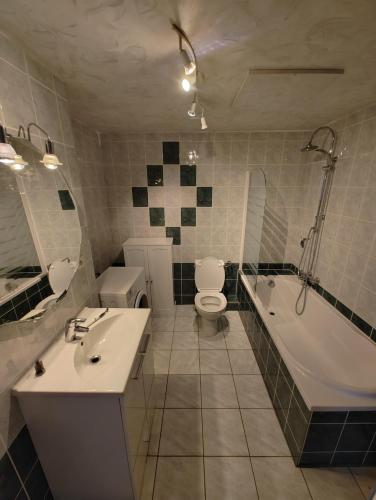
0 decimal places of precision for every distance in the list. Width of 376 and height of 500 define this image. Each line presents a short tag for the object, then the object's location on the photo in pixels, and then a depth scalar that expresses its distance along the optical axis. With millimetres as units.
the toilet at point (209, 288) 2330
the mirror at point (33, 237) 824
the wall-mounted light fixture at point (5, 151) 741
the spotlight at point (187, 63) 791
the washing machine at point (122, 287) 1713
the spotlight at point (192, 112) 1156
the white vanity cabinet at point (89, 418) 844
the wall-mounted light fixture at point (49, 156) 1005
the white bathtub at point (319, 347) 1134
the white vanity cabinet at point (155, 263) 2391
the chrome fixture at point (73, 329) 1097
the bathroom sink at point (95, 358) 846
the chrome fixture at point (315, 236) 1918
